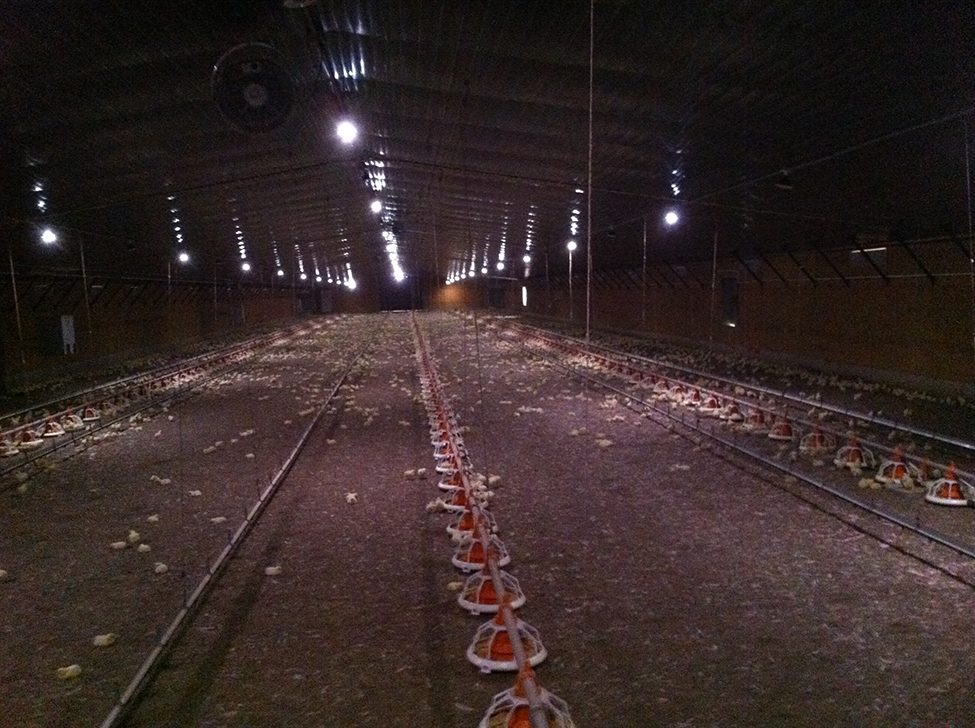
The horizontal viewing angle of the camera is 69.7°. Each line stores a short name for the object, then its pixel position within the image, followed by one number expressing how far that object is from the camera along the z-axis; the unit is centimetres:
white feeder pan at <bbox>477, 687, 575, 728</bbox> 346
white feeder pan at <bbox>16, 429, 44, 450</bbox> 1146
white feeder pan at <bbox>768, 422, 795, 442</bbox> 1041
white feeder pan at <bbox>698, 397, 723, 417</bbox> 1267
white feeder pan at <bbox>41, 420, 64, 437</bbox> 1241
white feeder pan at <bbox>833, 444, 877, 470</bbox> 864
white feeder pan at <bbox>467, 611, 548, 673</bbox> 425
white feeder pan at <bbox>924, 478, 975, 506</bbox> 709
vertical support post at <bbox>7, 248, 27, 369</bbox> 1476
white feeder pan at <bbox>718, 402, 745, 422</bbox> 1194
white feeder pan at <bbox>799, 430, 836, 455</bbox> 960
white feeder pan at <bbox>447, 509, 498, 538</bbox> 663
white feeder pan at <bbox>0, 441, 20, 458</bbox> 1095
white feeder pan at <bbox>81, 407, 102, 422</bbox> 1394
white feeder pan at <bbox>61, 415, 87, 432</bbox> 1309
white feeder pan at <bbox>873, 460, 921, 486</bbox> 793
